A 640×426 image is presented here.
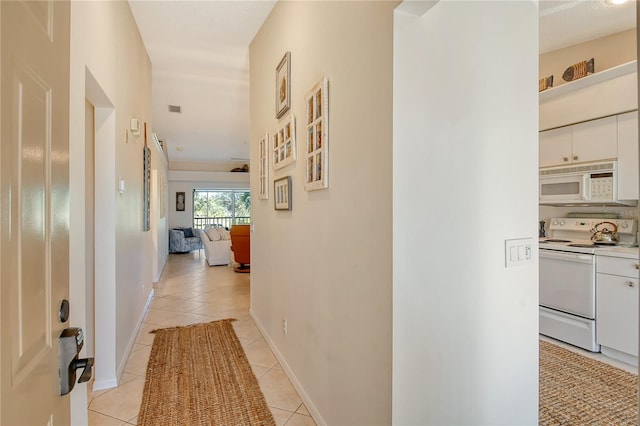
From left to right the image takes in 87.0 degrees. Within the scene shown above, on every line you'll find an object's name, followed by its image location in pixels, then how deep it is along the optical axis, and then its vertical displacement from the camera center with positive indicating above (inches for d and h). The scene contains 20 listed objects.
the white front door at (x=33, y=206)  21.8 +0.6
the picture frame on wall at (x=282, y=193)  95.8 +5.9
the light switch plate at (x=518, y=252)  62.1 -7.3
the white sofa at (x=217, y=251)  293.9 -33.3
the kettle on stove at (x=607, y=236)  123.7 -8.6
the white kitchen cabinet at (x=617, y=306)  104.9 -30.2
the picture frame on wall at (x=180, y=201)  433.7 +15.4
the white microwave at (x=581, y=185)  120.3 +10.8
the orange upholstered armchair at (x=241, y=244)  259.4 -24.0
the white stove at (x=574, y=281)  115.8 -24.7
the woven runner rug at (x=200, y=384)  79.4 -47.6
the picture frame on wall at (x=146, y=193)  147.9 +9.0
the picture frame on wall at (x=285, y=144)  91.6 +20.4
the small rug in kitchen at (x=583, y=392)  80.7 -48.6
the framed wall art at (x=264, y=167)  120.3 +17.1
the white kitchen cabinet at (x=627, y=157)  113.0 +19.1
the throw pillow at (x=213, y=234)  307.7 -19.4
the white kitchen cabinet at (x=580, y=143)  120.4 +27.1
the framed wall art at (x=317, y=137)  71.8 +17.1
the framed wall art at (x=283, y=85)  95.7 +38.0
